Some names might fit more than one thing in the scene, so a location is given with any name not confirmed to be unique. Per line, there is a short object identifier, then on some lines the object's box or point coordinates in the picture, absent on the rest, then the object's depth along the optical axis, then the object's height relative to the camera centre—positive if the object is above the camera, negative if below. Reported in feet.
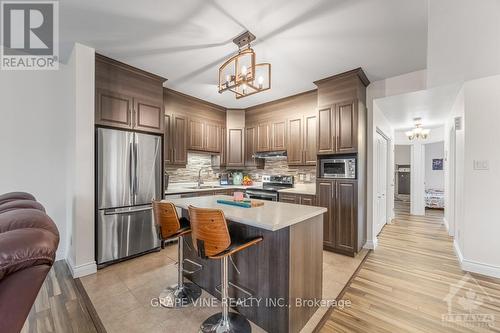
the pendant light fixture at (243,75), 6.68 +2.95
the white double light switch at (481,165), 8.82 +0.06
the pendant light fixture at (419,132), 16.98 +2.78
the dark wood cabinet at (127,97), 9.21 +3.20
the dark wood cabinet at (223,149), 16.01 +1.24
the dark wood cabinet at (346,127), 10.47 +1.94
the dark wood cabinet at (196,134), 13.85 +2.08
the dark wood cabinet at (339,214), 10.55 -2.42
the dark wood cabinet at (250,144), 15.81 +1.63
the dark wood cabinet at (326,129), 11.24 +1.95
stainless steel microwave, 10.71 -0.10
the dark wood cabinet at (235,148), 16.21 +1.33
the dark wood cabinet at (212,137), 14.84 +2.00
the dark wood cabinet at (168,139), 12.33 +1.53
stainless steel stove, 13.30 -1.44
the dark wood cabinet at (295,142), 13.32 +1.52
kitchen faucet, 14.85 -1.01
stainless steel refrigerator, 9.11 -1.20
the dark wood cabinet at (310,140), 12.73 +1.56
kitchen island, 5.34 -2.76
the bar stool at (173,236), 6.53 -2.22
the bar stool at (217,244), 4.99 -1.94
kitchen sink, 14.52 -1.47
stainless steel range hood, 14.09 +0.77
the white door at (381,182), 13.78 -1.15
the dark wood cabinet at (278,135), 14.19 +2.07
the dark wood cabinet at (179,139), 12.84 +1.63
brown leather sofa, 2.36 -1.16
